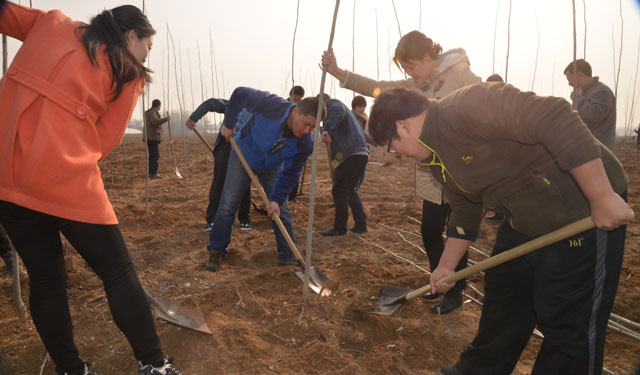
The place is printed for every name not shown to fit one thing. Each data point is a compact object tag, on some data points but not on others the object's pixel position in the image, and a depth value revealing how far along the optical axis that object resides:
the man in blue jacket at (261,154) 2.97
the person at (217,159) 3.99
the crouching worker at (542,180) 1.09
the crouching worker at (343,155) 4.05
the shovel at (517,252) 1.20
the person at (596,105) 3.34
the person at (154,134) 7.72
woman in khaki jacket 2.17
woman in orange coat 1.23
